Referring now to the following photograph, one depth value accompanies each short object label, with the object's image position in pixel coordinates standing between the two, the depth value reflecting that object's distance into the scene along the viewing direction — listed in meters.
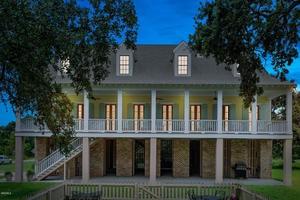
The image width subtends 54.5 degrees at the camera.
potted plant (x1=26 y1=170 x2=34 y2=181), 19.14
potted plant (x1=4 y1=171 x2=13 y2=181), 19.12
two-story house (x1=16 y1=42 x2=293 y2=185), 19.35
